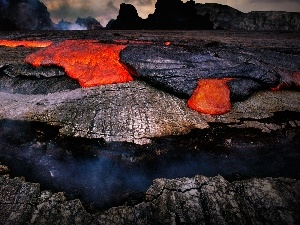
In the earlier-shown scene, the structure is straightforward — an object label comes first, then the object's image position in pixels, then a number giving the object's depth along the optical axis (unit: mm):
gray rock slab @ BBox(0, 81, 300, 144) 1701
